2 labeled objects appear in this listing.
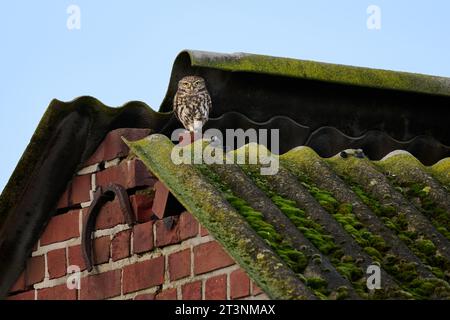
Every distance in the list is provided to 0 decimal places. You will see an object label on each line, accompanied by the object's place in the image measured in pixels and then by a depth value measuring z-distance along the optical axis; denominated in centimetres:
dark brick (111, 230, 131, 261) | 1347
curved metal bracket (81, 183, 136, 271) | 1373
